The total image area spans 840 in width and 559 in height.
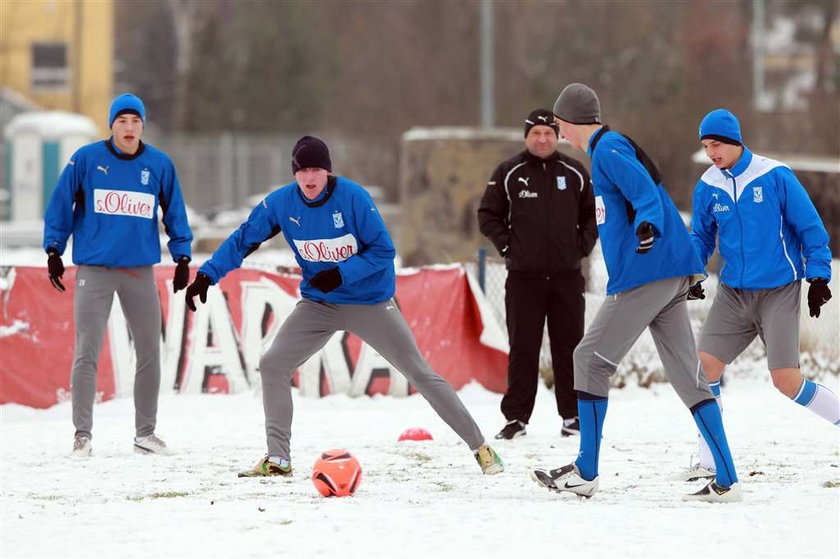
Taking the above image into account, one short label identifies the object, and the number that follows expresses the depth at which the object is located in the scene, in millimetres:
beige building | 90875
